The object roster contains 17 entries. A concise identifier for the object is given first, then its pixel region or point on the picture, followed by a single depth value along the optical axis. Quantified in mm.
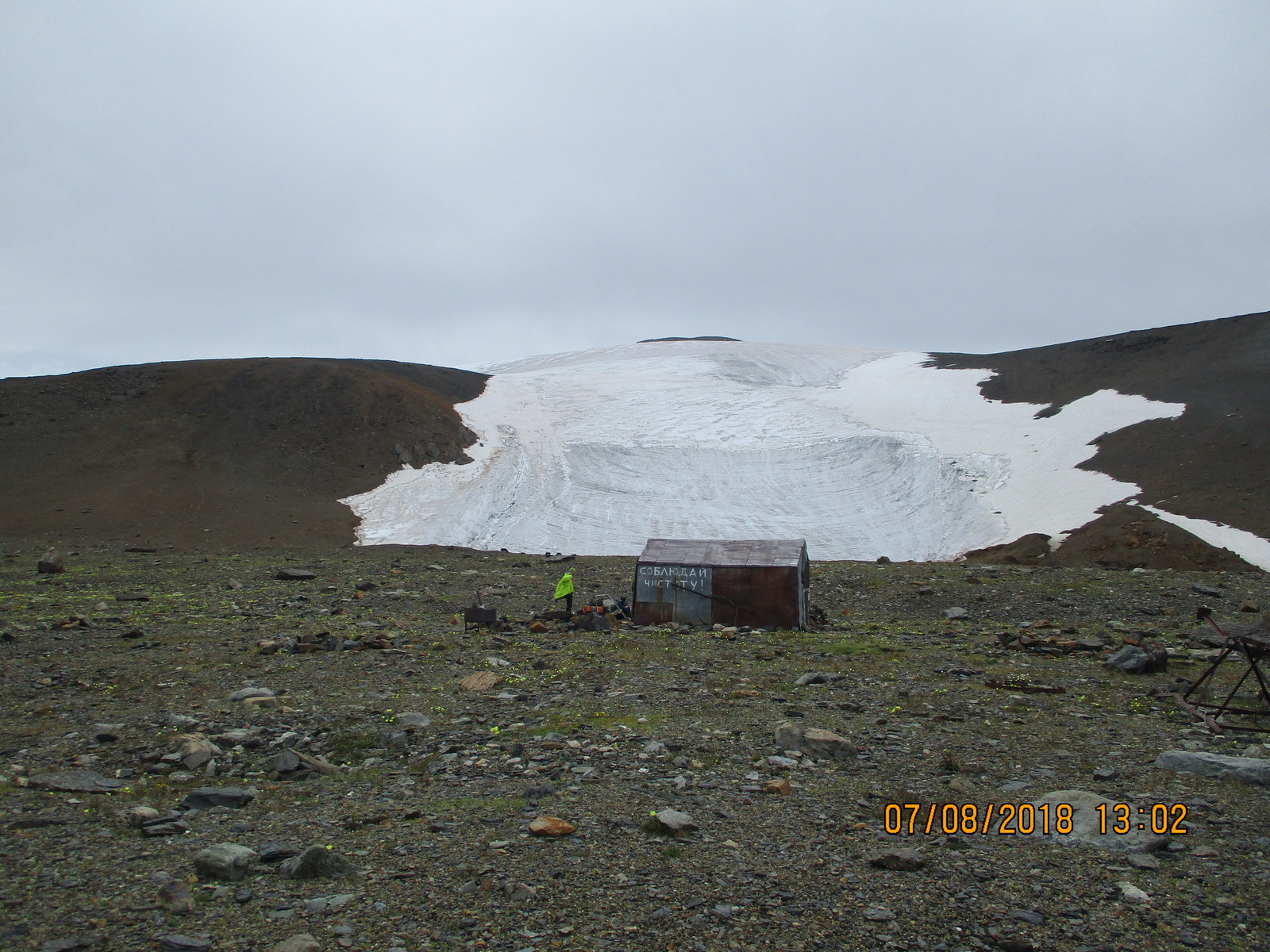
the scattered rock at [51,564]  21281
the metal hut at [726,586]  16781
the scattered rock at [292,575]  21359
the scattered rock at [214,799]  6699
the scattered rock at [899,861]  5680
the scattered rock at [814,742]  8078
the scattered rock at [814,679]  11328
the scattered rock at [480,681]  10729
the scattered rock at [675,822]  6227
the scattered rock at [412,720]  8945
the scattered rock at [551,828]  6164
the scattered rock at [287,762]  7512
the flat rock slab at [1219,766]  7133
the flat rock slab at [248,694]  9820
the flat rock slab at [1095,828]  5977
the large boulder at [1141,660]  11828
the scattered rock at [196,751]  7543
